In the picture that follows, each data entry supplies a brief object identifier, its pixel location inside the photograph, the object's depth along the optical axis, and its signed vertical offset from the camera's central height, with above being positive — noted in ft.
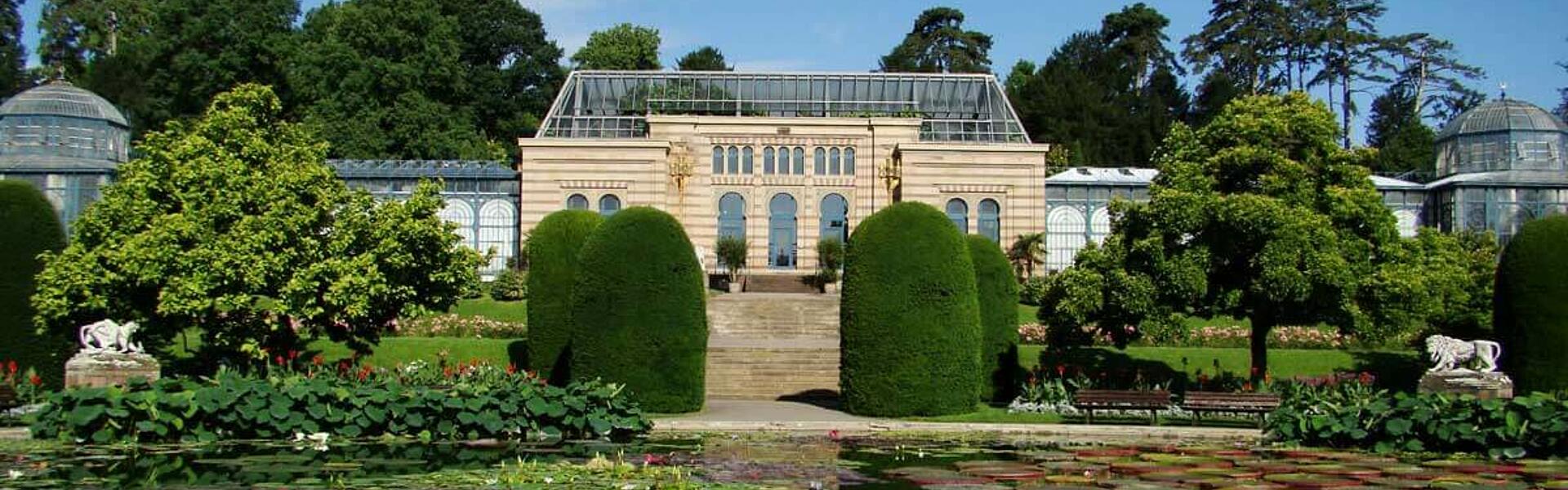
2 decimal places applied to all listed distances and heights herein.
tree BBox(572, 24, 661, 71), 240.53 +42.51
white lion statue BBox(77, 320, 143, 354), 69.00 -1.56
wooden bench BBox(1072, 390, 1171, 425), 74.08 -4.69
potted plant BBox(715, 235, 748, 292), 151.43 +5.24
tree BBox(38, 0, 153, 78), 214.48 +40.71
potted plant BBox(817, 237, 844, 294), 147.33 +4.32
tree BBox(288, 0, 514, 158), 194.18 +29.97
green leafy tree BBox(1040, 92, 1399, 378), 81.76 +3.93
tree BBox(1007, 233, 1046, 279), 152.76 +5.68
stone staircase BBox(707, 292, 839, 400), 94.07 -3.58
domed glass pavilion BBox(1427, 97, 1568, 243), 149.18 +14.52
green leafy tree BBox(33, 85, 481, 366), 76.13 +2.90
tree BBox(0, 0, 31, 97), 205.62 +36.50
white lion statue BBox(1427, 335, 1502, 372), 71.97 -2.14
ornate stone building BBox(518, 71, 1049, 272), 162.20 +16.52
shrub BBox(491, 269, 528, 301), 138.10 +1.56
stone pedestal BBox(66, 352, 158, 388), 67.15 -3.04
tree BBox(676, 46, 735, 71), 251.19 +42.20
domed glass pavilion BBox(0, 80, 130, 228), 146.20 +16.47
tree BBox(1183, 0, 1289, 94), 221.05 +40.26
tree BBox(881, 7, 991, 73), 246.68 +43.82
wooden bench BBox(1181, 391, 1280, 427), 73.26 -4.75
